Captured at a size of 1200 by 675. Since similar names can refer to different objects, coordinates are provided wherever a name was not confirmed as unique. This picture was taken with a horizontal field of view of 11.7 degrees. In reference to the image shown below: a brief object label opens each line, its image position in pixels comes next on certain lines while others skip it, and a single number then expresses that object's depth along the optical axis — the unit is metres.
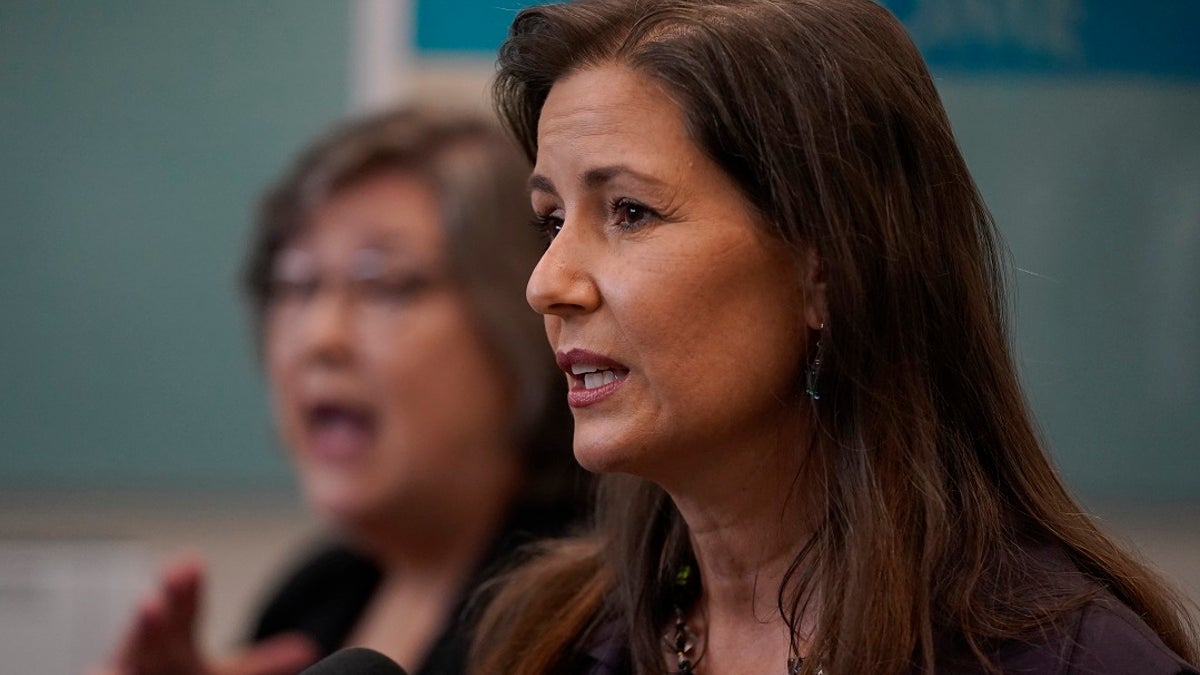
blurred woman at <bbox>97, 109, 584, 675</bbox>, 2.97
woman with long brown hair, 2.40
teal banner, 3.02
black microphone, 2.43
